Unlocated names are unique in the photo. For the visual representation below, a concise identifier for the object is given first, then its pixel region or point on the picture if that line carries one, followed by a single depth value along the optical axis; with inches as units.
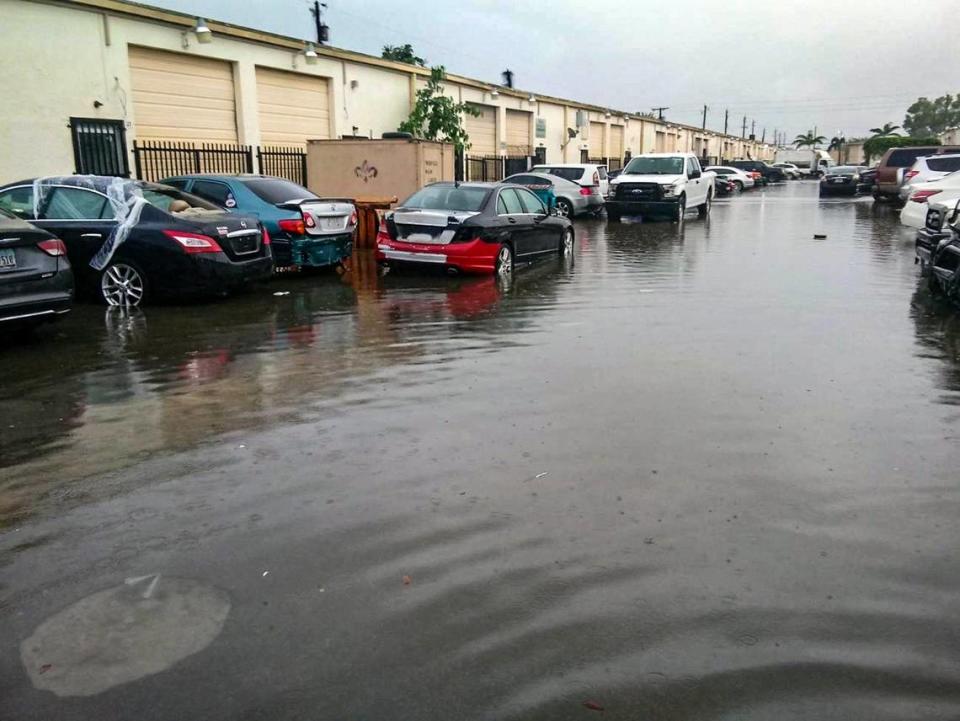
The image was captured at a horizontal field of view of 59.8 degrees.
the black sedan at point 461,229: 484.4
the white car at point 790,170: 2784.9
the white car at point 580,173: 1046.4
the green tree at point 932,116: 4579.2
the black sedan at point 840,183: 1508.4
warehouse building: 612.7
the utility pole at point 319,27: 1279.2
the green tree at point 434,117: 1037.2
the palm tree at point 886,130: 4357.8
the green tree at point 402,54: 2020.2
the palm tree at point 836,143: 4838.6
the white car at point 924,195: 574.6
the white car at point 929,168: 881.8
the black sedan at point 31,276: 293.4
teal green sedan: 482.3
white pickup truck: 917.2
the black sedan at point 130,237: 387.9
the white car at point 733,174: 1818.4
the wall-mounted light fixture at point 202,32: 716.6
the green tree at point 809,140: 5265.8
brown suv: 1123.9
